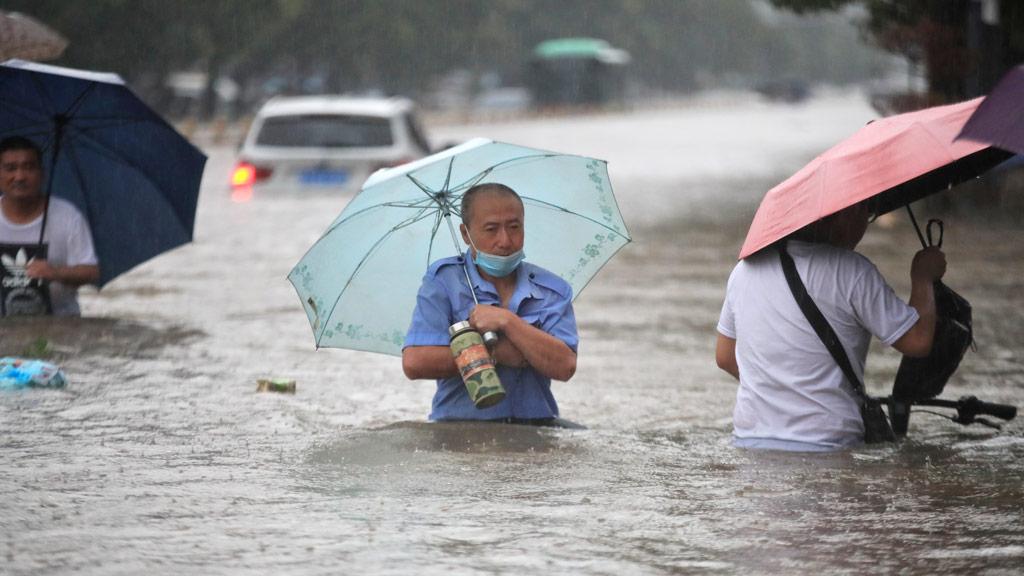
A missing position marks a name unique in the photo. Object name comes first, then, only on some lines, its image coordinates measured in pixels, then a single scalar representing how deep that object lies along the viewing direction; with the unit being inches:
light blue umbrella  552.7
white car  1392.7
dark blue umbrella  747.4
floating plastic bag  644.1
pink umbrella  469.1
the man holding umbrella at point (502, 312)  494.3
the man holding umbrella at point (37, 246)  734.5
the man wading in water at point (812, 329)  481.4
